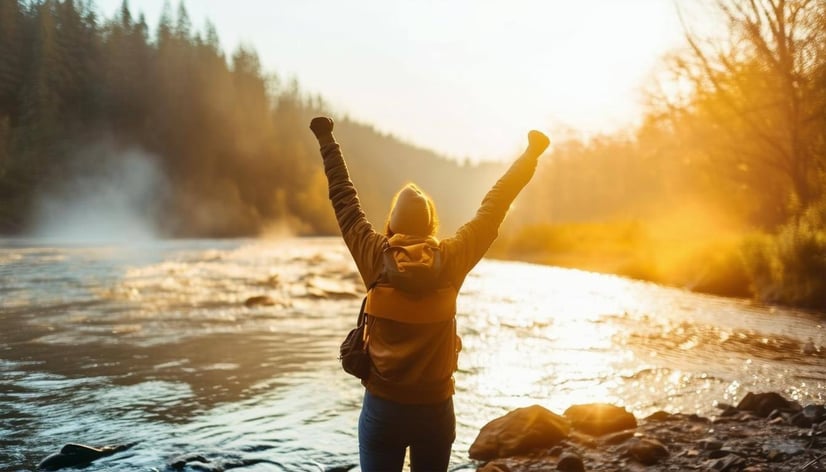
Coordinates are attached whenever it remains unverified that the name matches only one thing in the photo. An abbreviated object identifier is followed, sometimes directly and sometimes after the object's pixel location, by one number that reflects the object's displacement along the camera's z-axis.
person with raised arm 2.79
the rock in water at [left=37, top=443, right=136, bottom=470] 6.37
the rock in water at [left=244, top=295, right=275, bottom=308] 20.24
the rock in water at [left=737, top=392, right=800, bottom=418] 7.69
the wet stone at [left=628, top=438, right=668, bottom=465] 6.11
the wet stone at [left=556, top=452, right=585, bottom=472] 5.94
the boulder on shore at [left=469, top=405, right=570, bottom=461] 6.61
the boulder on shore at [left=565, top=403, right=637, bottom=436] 7.14
